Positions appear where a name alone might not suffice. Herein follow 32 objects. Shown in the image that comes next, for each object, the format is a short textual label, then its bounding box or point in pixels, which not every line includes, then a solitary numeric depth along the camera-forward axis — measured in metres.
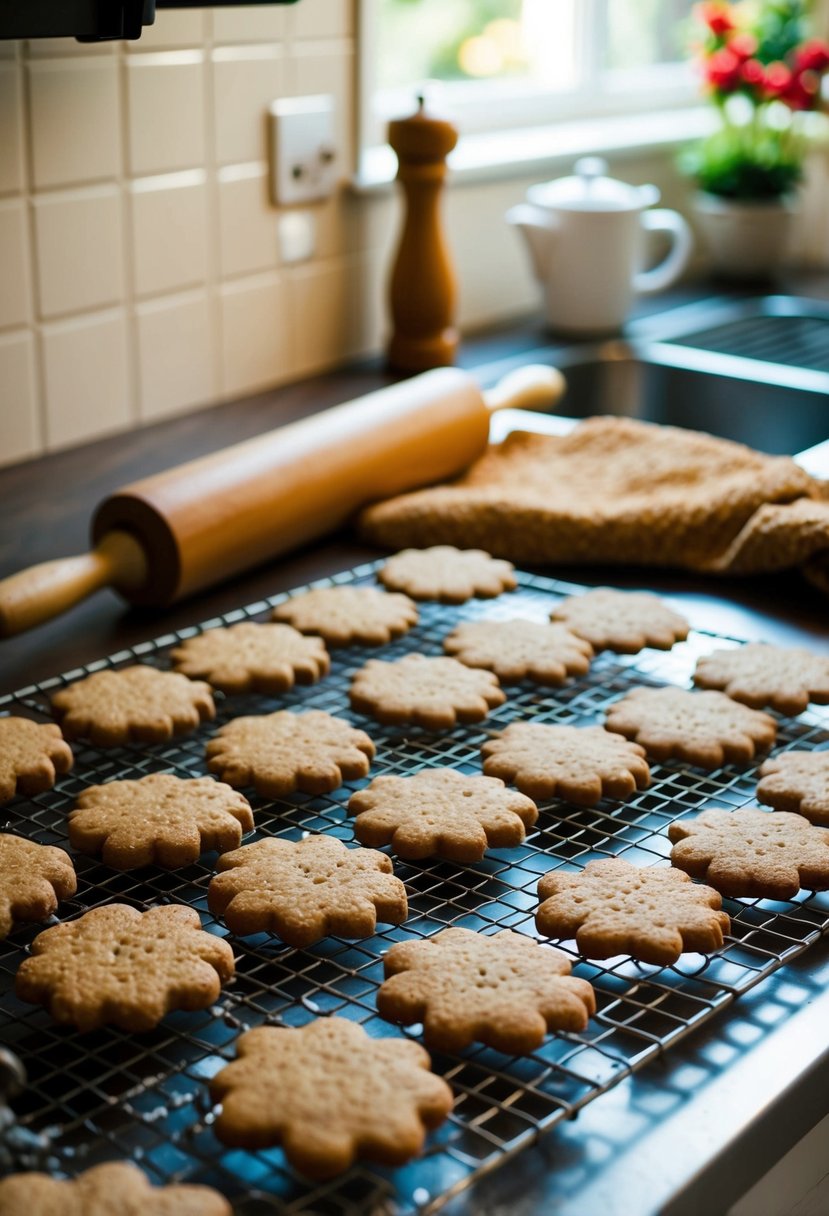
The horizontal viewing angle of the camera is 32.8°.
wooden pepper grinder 1.63
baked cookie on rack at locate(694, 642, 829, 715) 1.00
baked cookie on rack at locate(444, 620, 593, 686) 1.04
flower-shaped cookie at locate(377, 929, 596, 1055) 0.65
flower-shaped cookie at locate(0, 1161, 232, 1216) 0.53
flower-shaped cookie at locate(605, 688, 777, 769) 0.93
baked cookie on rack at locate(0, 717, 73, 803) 0.86
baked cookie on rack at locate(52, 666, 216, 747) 0.94
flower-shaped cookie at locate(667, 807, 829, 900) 0.77
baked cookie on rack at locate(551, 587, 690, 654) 1.09
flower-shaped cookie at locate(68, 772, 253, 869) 0.79
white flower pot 2.23
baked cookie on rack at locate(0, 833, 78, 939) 0.73
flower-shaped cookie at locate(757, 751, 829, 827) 0.85
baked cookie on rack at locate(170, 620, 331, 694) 1.02
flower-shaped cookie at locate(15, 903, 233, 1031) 0.66
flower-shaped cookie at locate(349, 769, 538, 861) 0.81
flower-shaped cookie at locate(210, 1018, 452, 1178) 0.57
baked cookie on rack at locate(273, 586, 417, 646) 1.10
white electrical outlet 1.65
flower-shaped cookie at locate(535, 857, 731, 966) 0.71
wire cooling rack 0.58
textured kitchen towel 1.20
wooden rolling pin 1.11
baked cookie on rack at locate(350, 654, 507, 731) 0.98
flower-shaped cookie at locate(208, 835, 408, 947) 0.73
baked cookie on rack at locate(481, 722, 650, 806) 0.88
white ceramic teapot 1.85
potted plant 2.21
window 2.07
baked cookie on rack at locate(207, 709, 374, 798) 0.89
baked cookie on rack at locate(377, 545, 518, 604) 1.18
